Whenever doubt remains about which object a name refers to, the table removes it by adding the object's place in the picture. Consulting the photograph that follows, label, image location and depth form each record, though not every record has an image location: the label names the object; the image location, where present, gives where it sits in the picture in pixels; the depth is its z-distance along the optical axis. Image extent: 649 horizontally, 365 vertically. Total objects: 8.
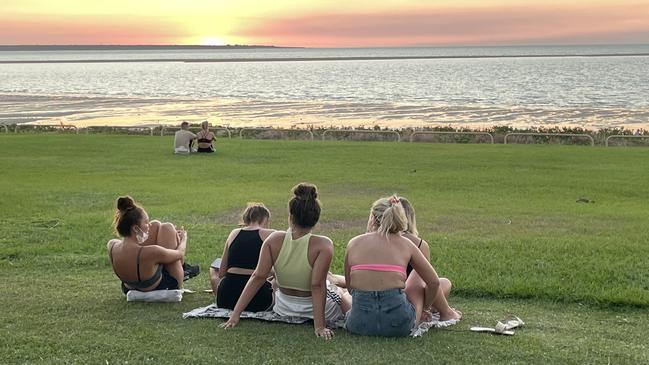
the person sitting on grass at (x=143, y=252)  7.20
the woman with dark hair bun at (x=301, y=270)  6.43
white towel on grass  7.53
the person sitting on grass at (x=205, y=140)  23.52
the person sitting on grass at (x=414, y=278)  6.58
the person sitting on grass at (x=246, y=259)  6.93
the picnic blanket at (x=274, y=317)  6.61
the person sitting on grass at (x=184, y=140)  23.23
